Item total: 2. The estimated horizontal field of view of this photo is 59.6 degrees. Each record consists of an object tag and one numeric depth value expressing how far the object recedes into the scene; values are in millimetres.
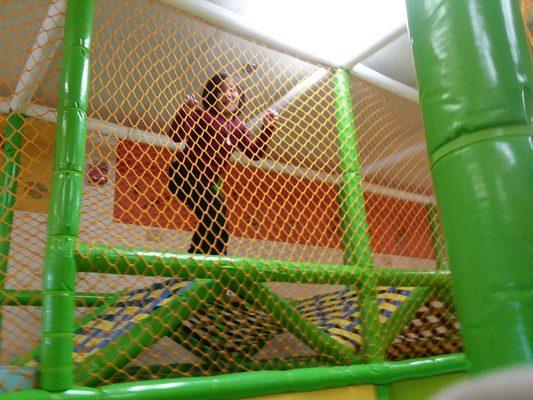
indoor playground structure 570
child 1872
